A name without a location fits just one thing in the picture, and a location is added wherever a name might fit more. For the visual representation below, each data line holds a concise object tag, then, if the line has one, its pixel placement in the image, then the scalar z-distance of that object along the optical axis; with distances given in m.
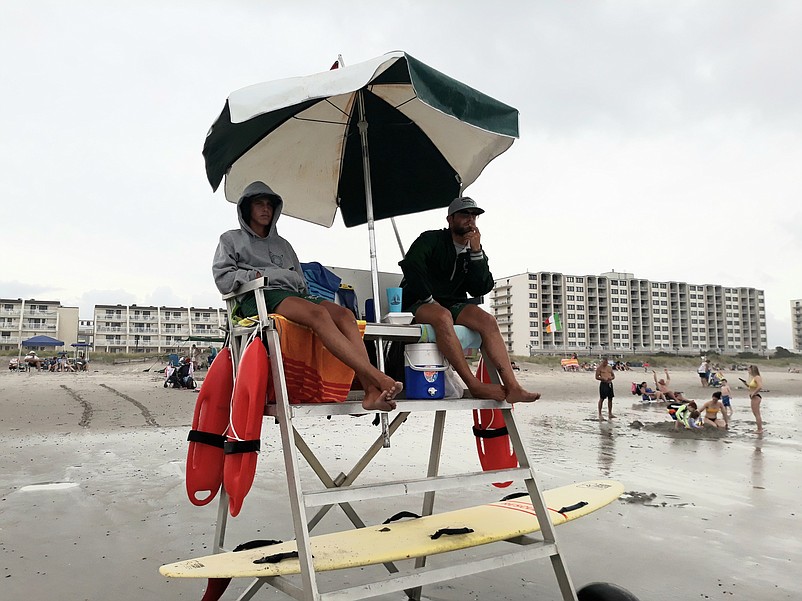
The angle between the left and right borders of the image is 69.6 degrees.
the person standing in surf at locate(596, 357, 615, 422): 15.74
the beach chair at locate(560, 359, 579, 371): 51.12
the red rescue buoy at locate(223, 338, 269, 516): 2.61
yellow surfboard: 2.29
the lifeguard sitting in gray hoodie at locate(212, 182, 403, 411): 2.63
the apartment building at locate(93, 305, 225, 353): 108.31
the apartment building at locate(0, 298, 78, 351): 103.75
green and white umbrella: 3.39
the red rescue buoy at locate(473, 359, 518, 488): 3.52
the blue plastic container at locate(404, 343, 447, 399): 3.04
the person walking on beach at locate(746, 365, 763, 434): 12.94
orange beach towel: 2.92
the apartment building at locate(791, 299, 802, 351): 159.27
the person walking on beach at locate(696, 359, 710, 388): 30.30
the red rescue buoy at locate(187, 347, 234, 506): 3.11
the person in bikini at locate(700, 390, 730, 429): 13.10
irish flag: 82.05
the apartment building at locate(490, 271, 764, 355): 118.56
